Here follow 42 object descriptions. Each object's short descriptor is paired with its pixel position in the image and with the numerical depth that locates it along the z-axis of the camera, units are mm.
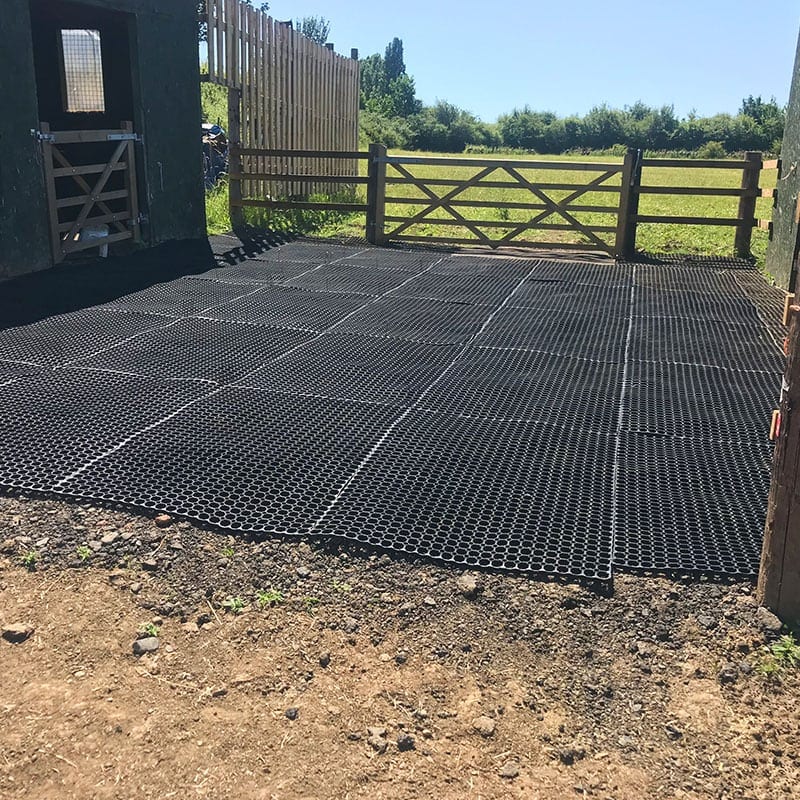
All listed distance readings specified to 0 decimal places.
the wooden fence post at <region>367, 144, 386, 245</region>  11812
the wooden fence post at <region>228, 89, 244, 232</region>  12191
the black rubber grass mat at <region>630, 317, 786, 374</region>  5906
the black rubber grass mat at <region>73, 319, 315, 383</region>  5352
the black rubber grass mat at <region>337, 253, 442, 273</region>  9781
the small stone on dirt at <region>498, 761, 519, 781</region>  2127
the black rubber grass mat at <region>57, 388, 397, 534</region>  3492
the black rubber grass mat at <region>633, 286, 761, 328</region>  7418
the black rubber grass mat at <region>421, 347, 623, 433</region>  4734
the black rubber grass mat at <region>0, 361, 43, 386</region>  5086
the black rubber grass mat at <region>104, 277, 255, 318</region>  7094
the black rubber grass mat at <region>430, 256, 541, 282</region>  9484
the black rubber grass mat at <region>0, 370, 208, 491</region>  3840
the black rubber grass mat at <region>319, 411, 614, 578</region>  3205
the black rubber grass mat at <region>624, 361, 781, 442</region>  4531
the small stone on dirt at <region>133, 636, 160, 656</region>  2592
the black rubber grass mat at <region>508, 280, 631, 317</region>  7754
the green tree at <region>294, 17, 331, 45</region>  88812
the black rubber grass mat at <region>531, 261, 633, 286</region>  9227
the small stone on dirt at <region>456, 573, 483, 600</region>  2934
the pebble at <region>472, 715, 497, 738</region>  2271
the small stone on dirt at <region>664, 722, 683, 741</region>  2268
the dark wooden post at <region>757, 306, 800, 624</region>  2684
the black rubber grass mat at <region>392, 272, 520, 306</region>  8062
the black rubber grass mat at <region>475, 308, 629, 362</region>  6207
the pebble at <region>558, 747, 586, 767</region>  2184
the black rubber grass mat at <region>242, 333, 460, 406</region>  5051
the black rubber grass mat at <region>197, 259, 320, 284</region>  8594
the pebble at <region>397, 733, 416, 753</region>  2209
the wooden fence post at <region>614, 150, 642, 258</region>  11070
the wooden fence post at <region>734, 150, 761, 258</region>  10711
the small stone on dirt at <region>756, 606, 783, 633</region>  2736
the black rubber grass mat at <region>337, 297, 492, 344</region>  6574
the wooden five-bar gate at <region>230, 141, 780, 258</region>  10961
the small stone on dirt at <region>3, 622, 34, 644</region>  2652
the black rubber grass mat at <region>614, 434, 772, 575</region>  3166
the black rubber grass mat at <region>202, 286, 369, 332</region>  6793
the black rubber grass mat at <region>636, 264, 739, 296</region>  8812
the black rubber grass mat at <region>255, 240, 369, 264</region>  10234
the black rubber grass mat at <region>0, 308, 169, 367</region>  5590
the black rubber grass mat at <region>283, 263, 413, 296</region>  8289
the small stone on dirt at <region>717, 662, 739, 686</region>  2514
